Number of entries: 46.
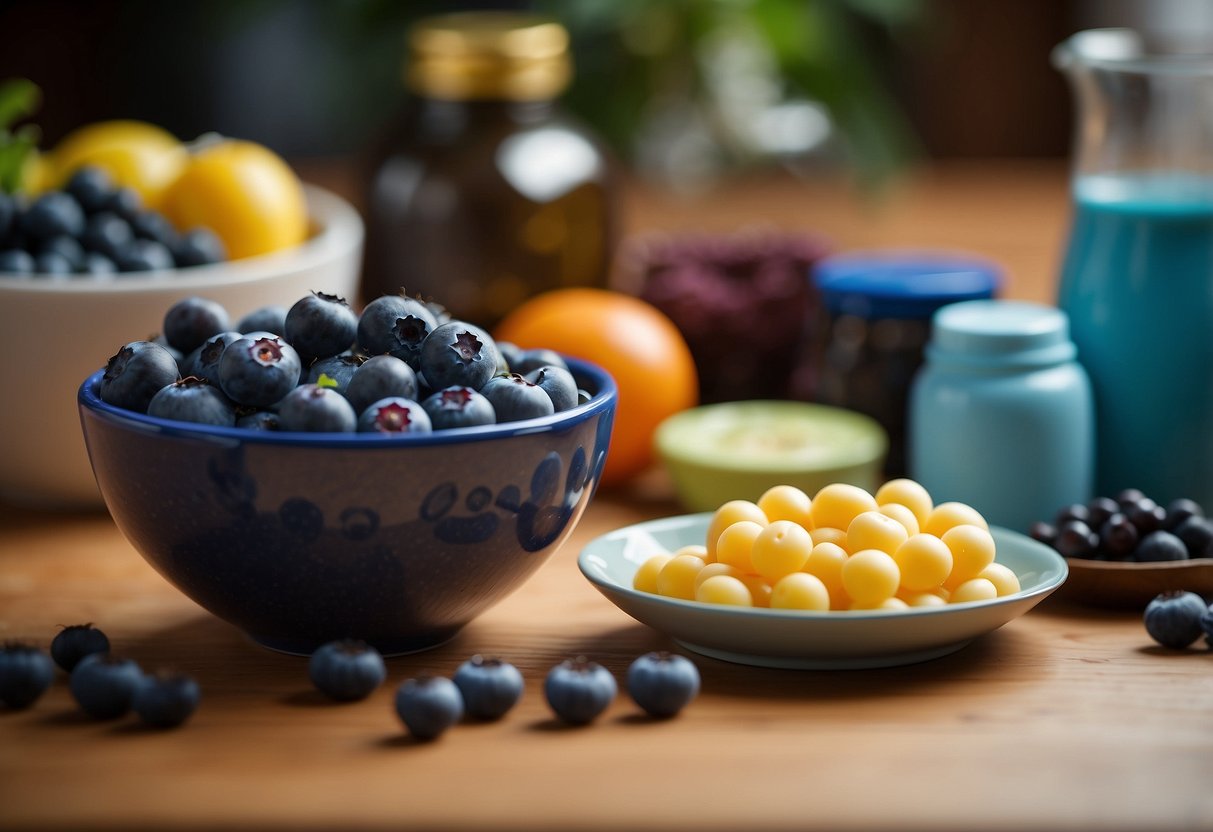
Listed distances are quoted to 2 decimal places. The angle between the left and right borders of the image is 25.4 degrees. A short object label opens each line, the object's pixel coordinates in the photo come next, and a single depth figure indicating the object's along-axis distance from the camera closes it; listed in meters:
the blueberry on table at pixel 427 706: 0.62
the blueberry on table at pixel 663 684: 0.63
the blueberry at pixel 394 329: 0.65
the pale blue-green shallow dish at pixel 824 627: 0.64
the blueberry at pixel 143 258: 0.80
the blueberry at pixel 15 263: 0.78
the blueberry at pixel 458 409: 0.64
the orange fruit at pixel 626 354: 0.83
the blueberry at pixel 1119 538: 0.72
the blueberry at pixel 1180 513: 0.73
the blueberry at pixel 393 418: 0.63
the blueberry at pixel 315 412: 0.63
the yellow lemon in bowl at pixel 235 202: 0.84
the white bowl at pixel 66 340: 0.77
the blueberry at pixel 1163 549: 0.71
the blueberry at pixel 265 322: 0.67
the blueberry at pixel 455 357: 0.65
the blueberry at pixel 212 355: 0.65
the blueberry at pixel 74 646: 0.66
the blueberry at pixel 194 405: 0.64
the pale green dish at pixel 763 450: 0.78
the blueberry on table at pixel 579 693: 0.63
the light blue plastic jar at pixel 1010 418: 0.75
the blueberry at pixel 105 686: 0.63
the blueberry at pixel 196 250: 0.81
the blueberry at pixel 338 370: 0.65
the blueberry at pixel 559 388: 0.66
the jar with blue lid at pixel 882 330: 0.83
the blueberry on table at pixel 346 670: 0.64
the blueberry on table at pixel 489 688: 0.63
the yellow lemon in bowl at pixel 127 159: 0.85
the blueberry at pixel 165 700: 0.63
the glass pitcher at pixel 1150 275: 0.77
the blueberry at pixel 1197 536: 0.72
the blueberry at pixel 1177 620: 0.68
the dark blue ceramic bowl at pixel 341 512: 0.63
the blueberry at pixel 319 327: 0.65
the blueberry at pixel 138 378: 0.65
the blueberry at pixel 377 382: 0.64
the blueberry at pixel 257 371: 0.63
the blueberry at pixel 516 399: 0.65
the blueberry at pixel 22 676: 0.64
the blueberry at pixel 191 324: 0.68
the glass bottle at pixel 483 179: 0.92
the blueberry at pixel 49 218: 0.79
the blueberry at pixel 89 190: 0.81
